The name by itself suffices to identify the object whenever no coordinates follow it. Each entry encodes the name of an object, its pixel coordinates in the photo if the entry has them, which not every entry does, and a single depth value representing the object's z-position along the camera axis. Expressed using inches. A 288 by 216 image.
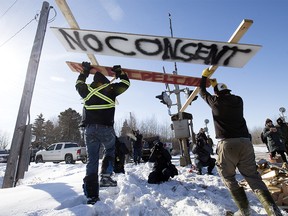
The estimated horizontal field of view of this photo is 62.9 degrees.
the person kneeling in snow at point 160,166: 243.6
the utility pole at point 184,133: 406.6
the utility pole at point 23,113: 258.4
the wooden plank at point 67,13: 151.7
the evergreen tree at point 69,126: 2094.0
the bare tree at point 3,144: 3026.6
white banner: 169.0
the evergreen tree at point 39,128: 2145.3
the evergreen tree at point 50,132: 2177.7
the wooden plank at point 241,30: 148.3
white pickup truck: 738.2
